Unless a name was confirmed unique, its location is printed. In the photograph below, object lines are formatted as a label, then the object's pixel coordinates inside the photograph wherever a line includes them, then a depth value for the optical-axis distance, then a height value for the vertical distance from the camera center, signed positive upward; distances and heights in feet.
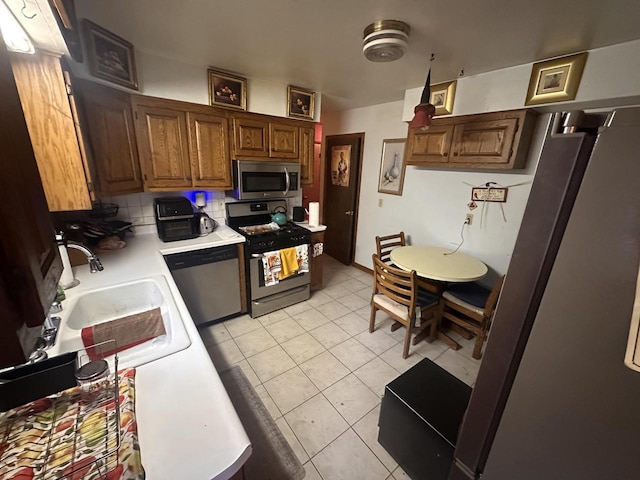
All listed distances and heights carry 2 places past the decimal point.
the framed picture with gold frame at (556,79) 5.62 +2.36
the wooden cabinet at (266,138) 8.11 +1.00
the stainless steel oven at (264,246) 8.30 -2.55
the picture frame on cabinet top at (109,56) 5.31 +2.29
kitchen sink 3.29 -2.51
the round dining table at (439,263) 6.82 -2.55
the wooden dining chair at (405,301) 6.66 -3.56
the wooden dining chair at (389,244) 9.35 -2.65
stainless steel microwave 8.18 -0.40
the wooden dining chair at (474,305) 6.73 -3.51
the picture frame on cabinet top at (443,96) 7.72 +2.46
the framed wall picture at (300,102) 8.73 +2.33
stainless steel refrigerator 1.48 -0.87
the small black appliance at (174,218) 7.36 -1.58
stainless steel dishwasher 7.29 -3.47
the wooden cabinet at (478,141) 6.69 +1.09
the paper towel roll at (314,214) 9.86 -1.69
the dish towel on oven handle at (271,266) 8.35 -3.23
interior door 12.49 -1.06
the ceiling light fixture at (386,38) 4.81 +2.61
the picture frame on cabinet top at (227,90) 7.31 +2.22
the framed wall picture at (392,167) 10.53 +0.31
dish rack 1.94 -2.35
